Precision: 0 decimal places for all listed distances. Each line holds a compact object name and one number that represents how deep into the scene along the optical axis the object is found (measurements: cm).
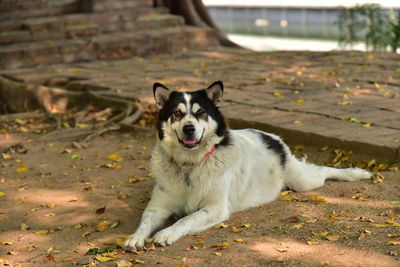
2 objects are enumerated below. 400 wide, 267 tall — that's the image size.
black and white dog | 951
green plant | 2435
